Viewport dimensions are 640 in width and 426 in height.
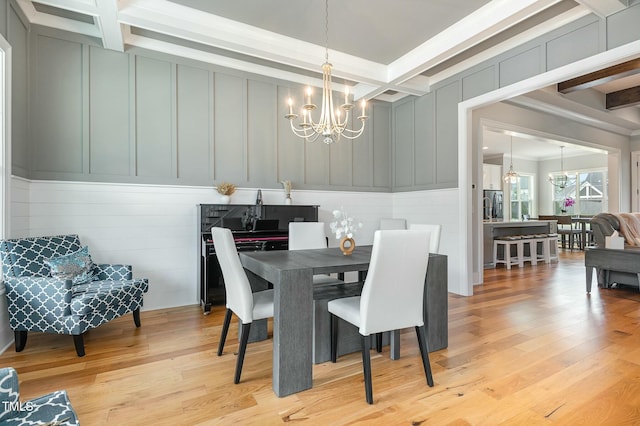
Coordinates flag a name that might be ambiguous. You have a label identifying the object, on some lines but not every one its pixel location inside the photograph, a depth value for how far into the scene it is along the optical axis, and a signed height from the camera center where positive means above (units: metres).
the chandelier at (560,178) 10.94 +1.09
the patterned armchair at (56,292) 2.49 -0.60
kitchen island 6.26 -0.37
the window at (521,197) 11.43 +0.51
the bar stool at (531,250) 6.54 -0.76
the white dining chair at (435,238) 2.88 -0.22
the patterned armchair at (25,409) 1.03 -0.64
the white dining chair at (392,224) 3.65 -0.12
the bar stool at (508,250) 6.18 -0.72
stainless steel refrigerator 9.67 +0.23
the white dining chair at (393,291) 1.91 -0.47
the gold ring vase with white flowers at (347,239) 2.58 -0.20
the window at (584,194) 10.41 +0.55
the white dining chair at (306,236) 3.42 -0.23
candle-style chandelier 2.88 +0.85
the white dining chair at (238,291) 2.11 -0.50
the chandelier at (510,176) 9.54 +1.05
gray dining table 1.98 -0.61
